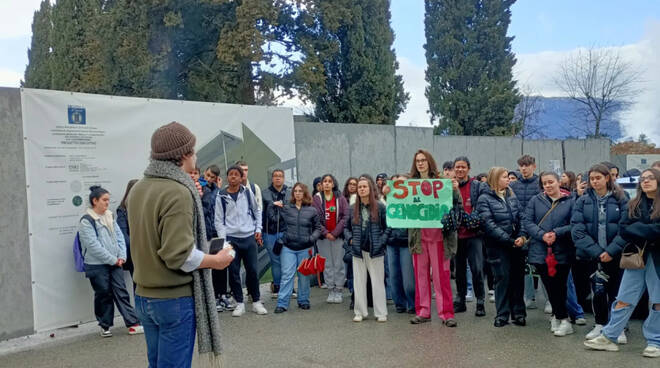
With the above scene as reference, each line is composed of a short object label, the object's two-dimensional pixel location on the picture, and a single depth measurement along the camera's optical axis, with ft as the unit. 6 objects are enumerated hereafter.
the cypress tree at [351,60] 74.02
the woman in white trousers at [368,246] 27.20
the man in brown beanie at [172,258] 11.56
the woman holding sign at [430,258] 25.67
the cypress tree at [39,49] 117.29
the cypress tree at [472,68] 93.76
